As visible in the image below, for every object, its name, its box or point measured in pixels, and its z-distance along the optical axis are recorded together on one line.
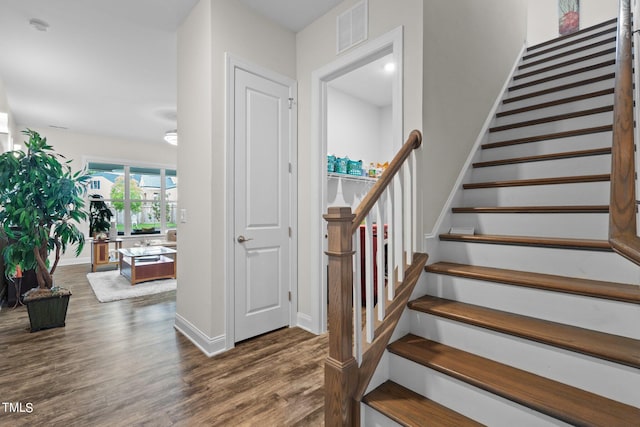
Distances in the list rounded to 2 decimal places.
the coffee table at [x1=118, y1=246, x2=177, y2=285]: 4.68
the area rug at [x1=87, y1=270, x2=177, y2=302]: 4.06
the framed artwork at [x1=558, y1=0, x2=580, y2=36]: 5.06
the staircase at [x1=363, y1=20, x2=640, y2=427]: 1.26
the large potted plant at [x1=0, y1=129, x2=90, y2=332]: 2.83
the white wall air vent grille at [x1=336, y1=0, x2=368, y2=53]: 2.43
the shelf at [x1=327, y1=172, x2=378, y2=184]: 3.94
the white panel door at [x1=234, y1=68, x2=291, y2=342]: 2.60
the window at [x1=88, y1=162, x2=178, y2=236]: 7.27
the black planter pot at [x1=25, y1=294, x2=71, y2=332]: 2.86
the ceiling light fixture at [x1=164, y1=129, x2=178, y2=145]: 5.11
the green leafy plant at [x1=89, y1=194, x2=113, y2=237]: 6.95
